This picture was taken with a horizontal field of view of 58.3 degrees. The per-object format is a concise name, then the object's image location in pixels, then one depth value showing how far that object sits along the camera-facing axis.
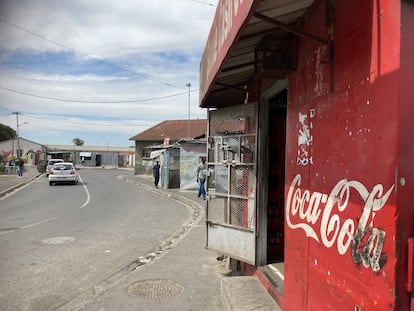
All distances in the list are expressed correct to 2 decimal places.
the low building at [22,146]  87.44
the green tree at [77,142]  138.75
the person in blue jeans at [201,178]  16.61
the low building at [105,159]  79.69
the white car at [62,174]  25.58
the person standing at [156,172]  24.28
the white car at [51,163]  34.17
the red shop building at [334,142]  1.97
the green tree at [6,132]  88.88
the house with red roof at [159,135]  41.91
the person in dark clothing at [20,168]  34.47
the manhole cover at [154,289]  5.30
